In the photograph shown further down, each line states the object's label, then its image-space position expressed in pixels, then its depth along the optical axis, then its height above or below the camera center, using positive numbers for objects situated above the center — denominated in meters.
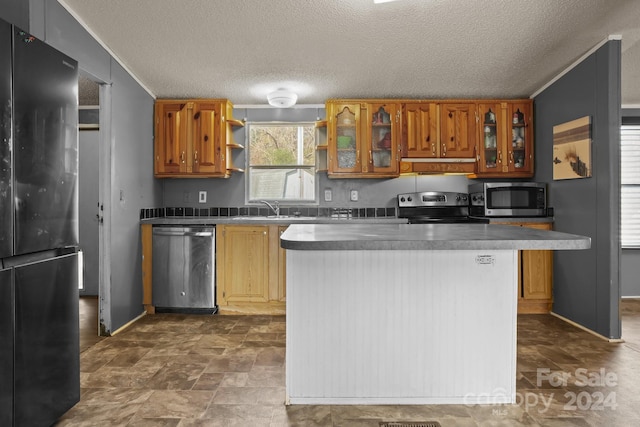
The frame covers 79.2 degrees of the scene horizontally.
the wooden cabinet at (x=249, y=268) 4.00 -0.58
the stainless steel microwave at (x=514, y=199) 4.09 +0.14
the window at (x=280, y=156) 4.73 +0.69
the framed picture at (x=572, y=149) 3.39 +0.59
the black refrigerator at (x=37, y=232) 1.55 -0.09
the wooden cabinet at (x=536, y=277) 4.00 -0.67
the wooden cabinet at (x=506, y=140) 4.41 +0.83
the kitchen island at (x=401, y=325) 2.03 -0.59
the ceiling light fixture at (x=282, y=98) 4.01 +1.19
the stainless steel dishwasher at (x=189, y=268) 3.98 -0.58
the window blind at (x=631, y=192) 4.69 +0.25
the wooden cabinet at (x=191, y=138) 4.34 +0.84
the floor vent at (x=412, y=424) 1.87 -1.03
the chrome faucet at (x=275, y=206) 4.60 +0.07
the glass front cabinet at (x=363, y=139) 4.41 +0.84
